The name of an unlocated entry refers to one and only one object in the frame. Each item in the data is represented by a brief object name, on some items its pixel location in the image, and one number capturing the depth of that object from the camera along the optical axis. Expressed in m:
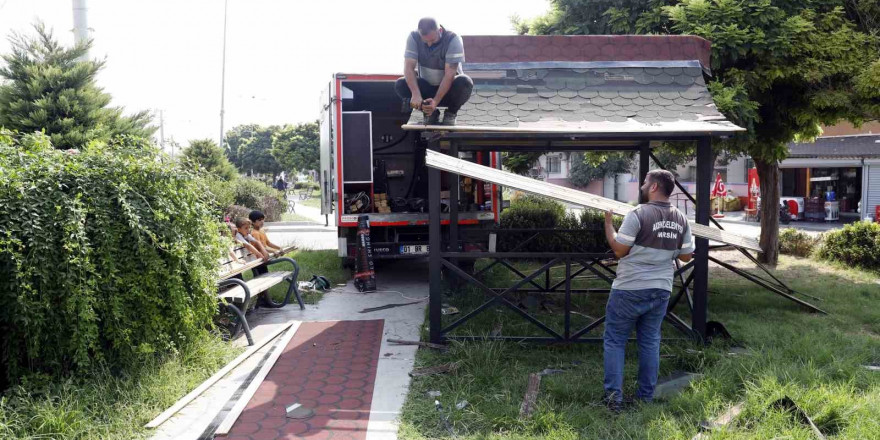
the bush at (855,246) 10.66
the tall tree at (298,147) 48.41
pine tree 12.12
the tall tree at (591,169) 40.44
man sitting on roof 5.89
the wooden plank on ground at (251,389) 4.26
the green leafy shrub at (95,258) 4.15
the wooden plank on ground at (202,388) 4.26
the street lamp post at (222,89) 30.05
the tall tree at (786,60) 8.03
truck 9.66
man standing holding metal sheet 4.45
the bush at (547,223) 11.62
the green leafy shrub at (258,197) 20.72
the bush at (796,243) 12.51
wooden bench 6.30
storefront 24.73
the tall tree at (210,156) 21.89
